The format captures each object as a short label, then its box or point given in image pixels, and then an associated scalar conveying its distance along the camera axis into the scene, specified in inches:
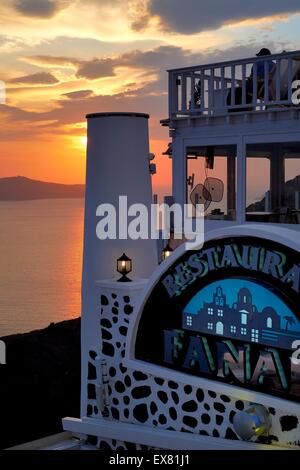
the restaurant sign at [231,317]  325.1
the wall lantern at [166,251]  456.4
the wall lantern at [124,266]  414.9
